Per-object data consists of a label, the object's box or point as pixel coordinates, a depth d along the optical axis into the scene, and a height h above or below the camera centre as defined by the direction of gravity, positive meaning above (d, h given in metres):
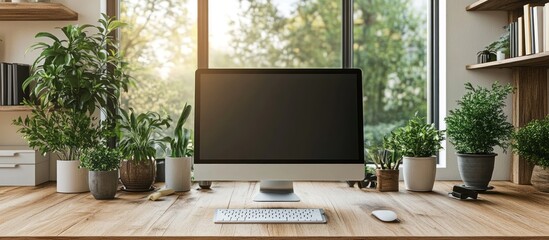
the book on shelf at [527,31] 2.17 +0.36
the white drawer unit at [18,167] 2.41 -0.21
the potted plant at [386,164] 2.29 -0.20
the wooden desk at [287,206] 1.53 -0.32
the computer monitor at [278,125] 2.00 -0.02
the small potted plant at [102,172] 2.05 -0.20
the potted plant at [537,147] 2.21 -0.12
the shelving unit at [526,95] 2.51 +0.11
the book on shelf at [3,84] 2.42 +0.17
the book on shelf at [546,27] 2.05 +0.36
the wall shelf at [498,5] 2.43 +0.54
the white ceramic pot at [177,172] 2.24 -0.22
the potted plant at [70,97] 2.25 +0.11
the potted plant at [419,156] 2.26 -0.16
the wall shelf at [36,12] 2.36 +0.50
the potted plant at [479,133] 2.22 -0.06
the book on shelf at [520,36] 2.25 +0.35
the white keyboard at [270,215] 1.66 -0.31
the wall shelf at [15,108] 2.39 +0.06
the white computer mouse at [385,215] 1.66 -0.30
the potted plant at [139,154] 2.25 -0.14
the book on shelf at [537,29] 2.10 +0.36
